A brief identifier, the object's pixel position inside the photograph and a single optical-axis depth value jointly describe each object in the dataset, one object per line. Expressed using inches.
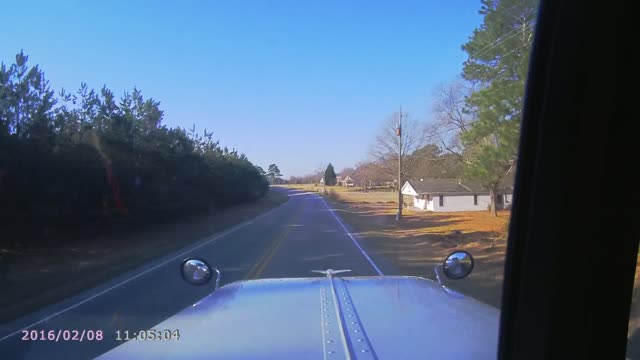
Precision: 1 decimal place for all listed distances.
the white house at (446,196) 2135.5
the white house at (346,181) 6259.8
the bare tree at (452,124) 1026.8
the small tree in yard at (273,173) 4884.8
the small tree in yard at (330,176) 6279.5
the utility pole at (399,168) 1339.8
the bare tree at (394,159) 1532.9
